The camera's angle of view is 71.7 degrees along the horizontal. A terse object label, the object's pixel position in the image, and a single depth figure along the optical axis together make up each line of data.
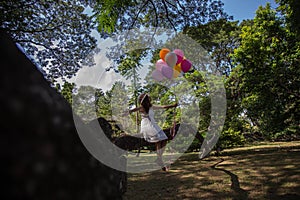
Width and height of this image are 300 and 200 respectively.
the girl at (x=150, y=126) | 3.62
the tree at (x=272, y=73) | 6.54
